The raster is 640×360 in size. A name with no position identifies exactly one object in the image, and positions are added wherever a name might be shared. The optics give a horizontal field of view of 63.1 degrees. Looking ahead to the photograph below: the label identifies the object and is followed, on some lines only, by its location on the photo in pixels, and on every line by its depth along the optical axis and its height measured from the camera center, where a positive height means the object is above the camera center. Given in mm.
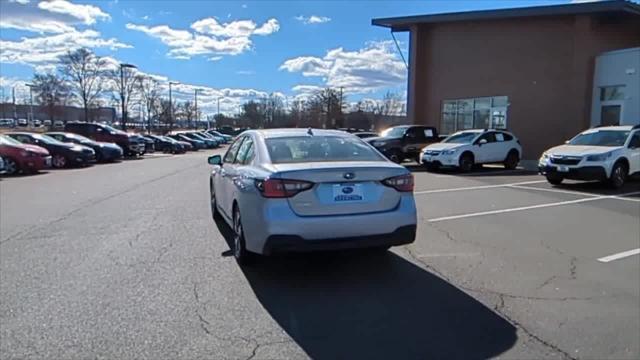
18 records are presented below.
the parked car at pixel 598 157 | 13180 -571
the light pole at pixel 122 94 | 56753 +3475
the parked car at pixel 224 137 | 67912 -1293
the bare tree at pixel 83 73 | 60281 +6110
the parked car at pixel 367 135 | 25044 -215
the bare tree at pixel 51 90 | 63875 +4205
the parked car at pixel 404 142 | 21797 -434
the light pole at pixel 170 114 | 76750 +1893
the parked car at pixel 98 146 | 25219 -1053
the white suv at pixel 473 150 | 18516 -650
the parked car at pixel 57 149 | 22266 -1066
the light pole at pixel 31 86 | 67288 +4809
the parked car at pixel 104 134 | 30875 -534
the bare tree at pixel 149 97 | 70900 +4063
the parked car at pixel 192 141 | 51122 -1443
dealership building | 22375 +3169
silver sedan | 5023 -709
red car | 18859 -1228
